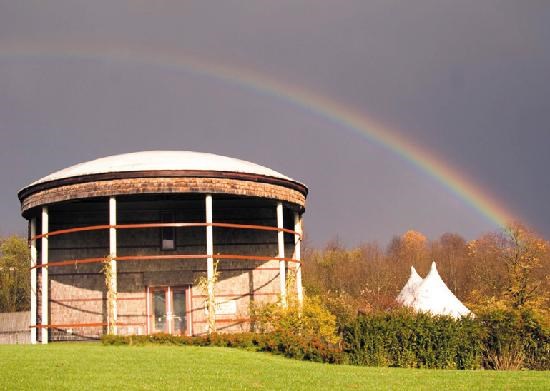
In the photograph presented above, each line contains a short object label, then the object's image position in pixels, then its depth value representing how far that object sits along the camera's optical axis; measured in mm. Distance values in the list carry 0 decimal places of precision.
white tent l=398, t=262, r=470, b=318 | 36375
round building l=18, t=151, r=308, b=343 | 29844
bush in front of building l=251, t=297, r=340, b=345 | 23438
